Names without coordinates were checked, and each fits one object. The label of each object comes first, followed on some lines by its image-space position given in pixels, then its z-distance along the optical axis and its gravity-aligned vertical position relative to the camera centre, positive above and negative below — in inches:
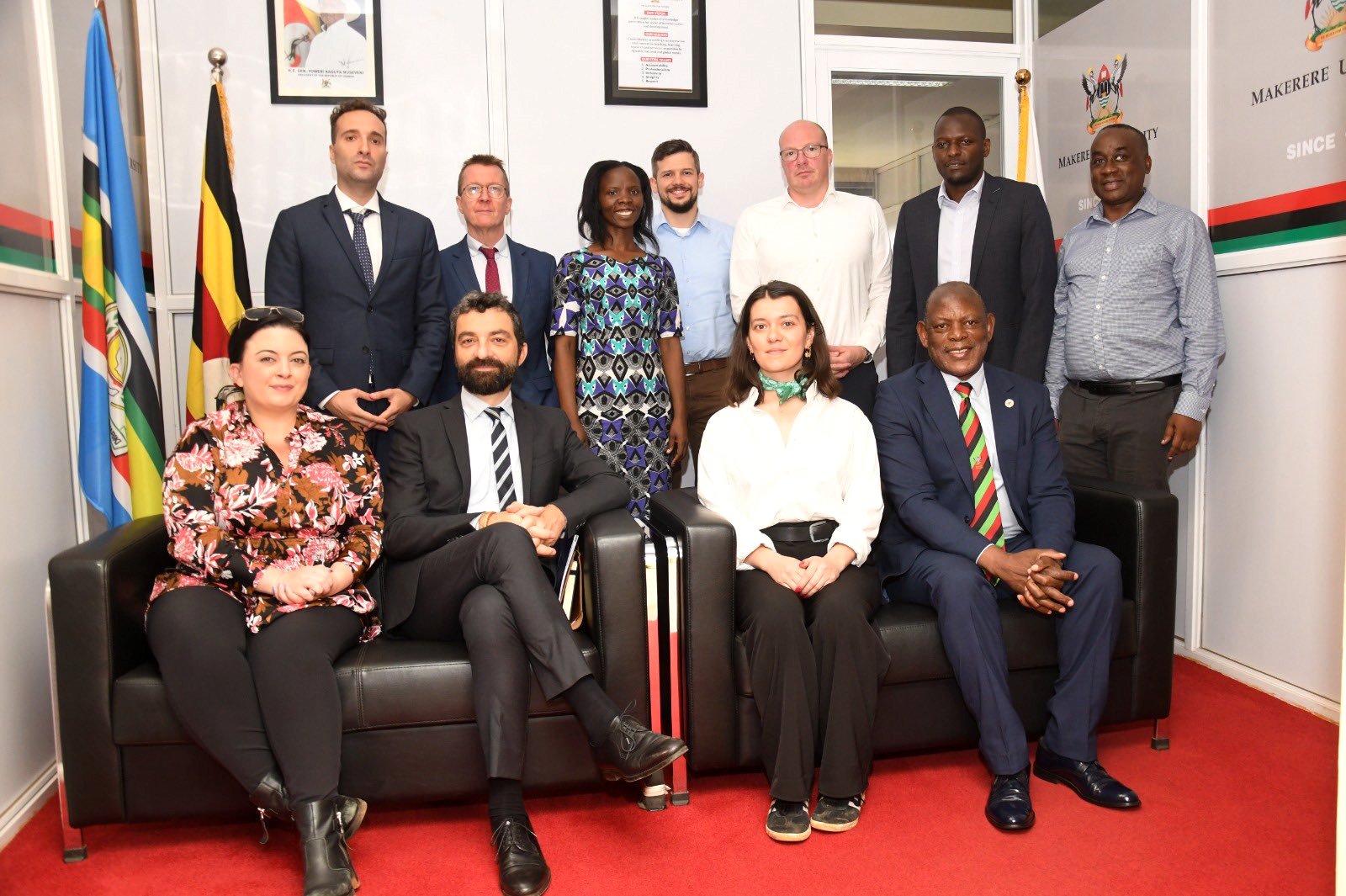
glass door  180.4 +43.3
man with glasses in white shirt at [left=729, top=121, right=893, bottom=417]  143.1 +13.4
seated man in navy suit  97.1 -22.0
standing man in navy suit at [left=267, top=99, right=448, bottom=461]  125.2 +8.9
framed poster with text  169.9 +50.4
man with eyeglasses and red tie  136.6 +11.6
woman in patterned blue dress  133.0 -1.4
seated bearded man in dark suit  87.5 -18.8
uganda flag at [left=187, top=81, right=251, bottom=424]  135.3 +11.8
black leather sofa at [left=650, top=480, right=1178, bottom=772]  96.7 -31.5
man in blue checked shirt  128.0 +0.5
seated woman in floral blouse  84.4 -21.0
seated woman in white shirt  93.4 -21.2
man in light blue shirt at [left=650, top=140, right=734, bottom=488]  147.6 +11.1
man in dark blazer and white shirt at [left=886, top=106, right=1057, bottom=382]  139.2 +12.4
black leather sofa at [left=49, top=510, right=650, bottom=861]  87.5 -31.5
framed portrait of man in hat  159.0 +49.2
